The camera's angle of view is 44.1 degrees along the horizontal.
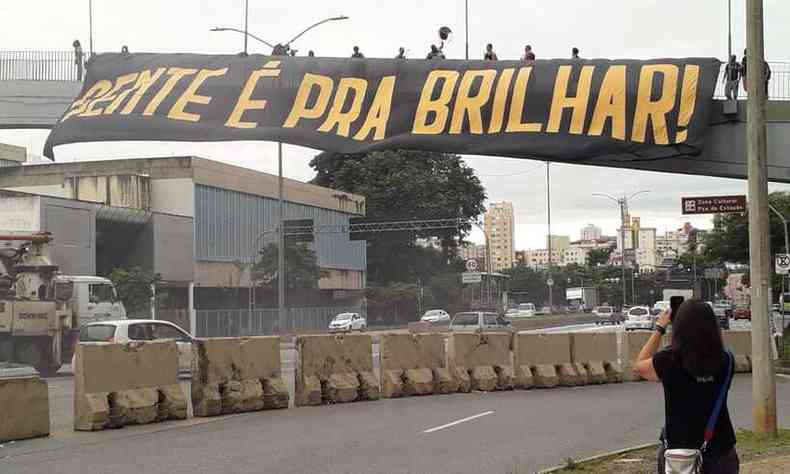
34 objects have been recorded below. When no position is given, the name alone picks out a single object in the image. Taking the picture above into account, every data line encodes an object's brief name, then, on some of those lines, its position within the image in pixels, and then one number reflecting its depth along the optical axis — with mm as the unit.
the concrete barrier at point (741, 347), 23375
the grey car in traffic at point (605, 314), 72062
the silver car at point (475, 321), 37281
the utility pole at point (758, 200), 11648
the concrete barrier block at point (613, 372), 21594
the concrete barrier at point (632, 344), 21312
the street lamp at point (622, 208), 78069
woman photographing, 5031
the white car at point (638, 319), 50938
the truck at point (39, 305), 25531
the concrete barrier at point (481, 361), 18891
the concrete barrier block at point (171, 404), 14164
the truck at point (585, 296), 103312
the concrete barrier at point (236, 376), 14703
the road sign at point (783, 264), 31047
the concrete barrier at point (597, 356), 20891
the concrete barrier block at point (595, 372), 21016
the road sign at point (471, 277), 54219
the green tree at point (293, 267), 57594
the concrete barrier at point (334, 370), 16281
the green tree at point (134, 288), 44656
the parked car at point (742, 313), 71331
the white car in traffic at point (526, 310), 81812
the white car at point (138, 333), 21984
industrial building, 45844
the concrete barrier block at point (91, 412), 13031
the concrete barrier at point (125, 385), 13078
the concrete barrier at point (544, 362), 19781
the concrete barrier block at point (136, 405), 13453
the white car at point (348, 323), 57312
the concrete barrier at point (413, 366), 17734
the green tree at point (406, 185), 74875
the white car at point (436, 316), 62719
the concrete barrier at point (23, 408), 12164
